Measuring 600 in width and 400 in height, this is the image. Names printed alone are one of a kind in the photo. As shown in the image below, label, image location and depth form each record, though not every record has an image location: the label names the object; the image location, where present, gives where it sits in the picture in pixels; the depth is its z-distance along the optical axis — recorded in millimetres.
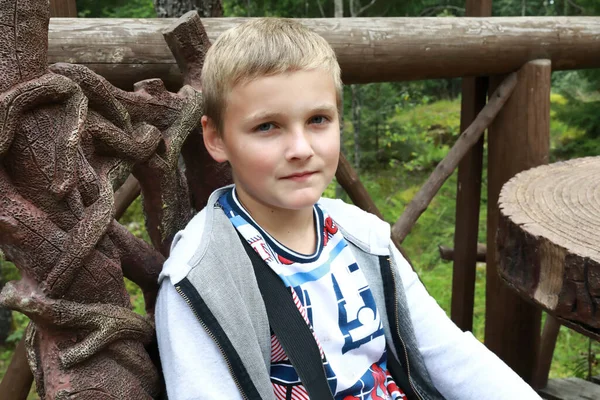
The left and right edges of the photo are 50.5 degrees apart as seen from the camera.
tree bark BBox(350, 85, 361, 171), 6414
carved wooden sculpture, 958
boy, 1130
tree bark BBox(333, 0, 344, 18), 5191
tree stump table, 1405
